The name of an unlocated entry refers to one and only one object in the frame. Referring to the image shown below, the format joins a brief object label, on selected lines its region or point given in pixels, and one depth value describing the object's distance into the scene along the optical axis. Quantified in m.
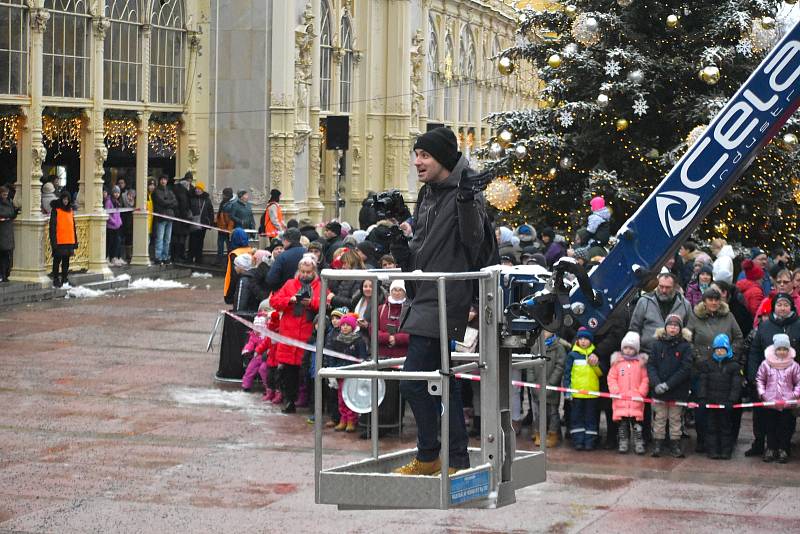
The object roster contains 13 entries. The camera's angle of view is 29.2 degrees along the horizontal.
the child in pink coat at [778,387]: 14.98
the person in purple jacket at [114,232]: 29.45
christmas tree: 21.33
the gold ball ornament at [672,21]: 20.61
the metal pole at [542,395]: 8.58
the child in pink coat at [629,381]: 15.19
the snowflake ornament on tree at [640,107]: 20.95
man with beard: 15.63
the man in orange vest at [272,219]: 31.88
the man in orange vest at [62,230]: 25.98
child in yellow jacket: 15.36
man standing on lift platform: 7.77
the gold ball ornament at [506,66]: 22.56
